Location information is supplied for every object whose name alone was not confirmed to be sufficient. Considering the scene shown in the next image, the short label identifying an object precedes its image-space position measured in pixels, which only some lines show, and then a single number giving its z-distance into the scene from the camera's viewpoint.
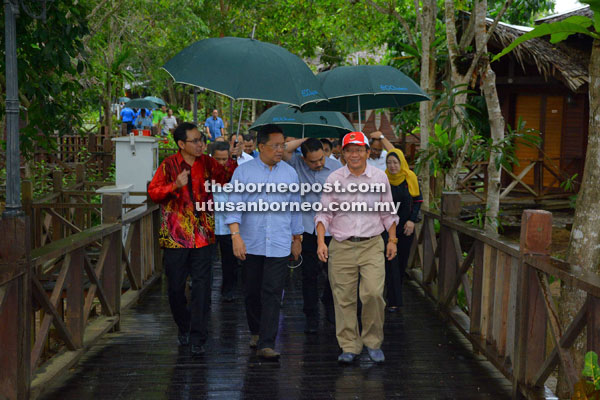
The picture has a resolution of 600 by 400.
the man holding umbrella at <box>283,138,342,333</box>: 6.35
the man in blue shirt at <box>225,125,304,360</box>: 5.43
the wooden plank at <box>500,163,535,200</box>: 15.08
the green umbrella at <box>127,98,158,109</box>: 25.62
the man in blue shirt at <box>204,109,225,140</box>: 21.38
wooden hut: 15.03
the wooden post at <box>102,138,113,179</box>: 17.55
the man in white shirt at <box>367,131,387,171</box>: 7.42
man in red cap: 5.44
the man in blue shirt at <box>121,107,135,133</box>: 24.50
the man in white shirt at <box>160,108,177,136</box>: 25.00
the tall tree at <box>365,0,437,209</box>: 10.52
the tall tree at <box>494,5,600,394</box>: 5.38
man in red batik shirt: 5.45
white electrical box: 12.12
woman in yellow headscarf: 6.95
